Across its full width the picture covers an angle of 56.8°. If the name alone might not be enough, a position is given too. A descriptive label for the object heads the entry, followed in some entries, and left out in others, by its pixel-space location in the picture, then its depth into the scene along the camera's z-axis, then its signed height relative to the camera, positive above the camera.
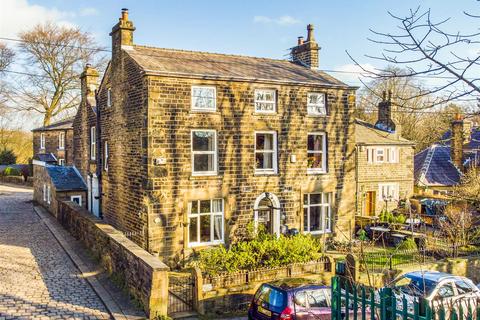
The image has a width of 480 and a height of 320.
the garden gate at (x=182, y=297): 12.56 -3.95
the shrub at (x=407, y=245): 20.72 -3.96
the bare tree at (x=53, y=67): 47.19 +10.18
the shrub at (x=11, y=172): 48.41 -1.11
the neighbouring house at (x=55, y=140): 38.58 +2.08
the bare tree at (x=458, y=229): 20.81 -3.29
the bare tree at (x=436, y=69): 3.98 +0.87
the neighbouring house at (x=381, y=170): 29.70 -0.63
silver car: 11.98 -3.47
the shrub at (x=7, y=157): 53.75 +0.59
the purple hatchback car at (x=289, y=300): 10.48 -3.41
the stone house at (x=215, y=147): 17.69 +0.62
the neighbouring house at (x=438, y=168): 32.56 -0.59
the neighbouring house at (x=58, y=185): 25.86 -1.44
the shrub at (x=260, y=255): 14.07 -3.13
